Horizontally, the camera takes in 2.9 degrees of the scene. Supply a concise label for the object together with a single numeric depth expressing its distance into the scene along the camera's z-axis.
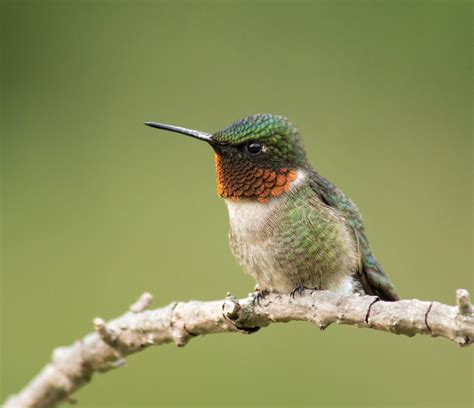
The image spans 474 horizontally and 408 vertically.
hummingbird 2.15
